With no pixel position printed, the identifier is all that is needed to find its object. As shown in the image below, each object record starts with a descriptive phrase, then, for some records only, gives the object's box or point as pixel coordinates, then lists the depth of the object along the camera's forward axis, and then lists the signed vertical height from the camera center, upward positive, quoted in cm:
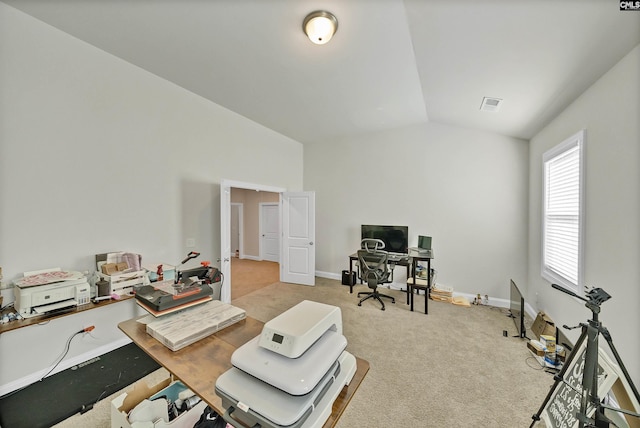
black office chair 367 -92
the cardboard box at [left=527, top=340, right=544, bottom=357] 239 -142
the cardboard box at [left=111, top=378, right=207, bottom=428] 125 -114
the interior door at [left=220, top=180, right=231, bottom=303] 340 -44
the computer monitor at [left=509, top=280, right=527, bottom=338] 276 -131
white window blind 222 -1
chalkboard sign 134 -112
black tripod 117 -82
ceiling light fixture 194 +159
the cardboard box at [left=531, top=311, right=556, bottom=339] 256 -130
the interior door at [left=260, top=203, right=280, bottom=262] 715 -66
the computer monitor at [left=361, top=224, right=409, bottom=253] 419 -46
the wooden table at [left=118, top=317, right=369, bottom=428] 92 -72
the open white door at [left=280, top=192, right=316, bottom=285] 478 -58
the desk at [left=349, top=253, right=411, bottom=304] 371 -82
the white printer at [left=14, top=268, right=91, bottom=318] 179 -67
